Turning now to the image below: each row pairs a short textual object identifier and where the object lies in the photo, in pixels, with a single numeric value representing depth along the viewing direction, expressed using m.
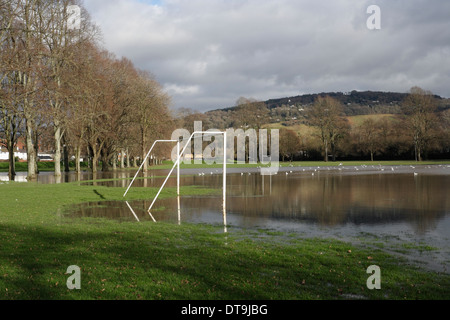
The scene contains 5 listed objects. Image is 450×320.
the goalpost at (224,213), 14.08
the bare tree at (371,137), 94.75
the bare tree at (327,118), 89.19
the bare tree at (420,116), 84.69
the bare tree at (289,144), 95.88
